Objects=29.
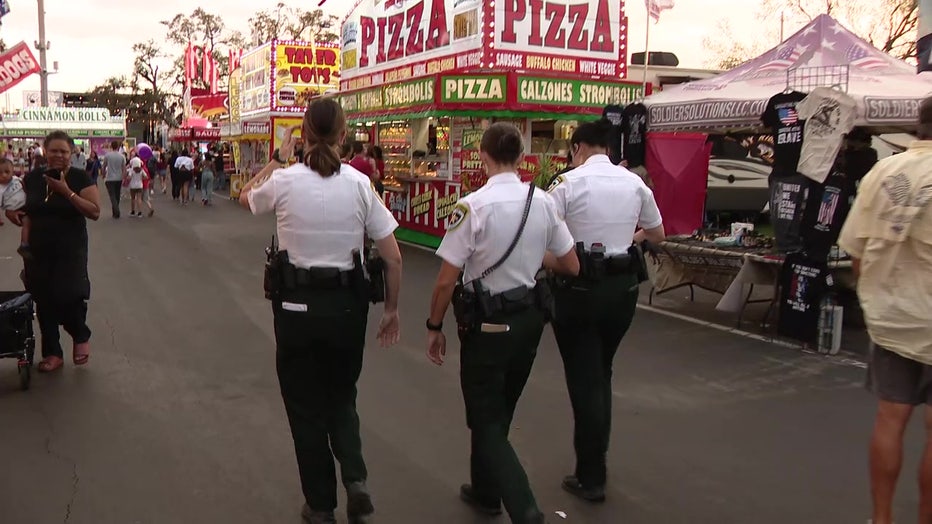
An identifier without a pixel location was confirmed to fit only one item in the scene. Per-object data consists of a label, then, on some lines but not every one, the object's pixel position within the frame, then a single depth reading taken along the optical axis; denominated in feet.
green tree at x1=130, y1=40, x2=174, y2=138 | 224.12
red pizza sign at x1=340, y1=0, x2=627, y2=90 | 49.55
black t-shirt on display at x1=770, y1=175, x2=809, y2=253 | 24.82
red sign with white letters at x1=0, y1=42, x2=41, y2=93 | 47.93
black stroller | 18.46
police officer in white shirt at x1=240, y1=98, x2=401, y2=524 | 11.53
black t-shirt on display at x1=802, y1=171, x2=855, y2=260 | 23.90
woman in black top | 19.88
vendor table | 26.63
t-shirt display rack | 24.13
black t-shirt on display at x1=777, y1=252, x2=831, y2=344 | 24.50
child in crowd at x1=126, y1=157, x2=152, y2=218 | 65.67
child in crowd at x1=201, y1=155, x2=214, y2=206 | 81.00
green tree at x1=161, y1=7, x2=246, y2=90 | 192.85
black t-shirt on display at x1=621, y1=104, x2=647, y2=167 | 33.34
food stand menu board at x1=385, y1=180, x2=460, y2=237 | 48.24
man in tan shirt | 10.88
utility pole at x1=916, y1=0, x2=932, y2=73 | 27.45
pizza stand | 46.96
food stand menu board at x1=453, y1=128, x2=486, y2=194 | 46.92
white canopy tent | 26.30
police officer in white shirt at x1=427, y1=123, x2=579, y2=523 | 11.42
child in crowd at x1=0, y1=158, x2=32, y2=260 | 20.36
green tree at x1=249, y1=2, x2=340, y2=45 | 167.12
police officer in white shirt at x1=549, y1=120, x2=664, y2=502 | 13.37
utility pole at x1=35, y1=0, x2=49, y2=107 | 104.68
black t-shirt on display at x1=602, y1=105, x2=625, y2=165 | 33.78
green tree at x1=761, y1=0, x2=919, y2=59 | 98.27
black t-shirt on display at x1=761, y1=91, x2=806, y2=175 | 25.07
